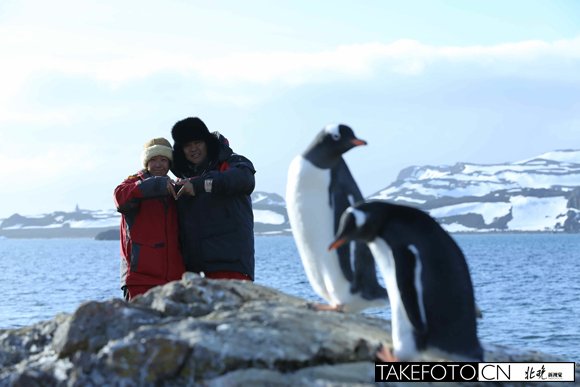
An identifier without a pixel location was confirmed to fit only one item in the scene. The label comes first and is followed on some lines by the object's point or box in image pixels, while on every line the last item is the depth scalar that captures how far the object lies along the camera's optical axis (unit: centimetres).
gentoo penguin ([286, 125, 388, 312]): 579
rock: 502
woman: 728
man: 721
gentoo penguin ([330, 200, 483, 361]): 509
